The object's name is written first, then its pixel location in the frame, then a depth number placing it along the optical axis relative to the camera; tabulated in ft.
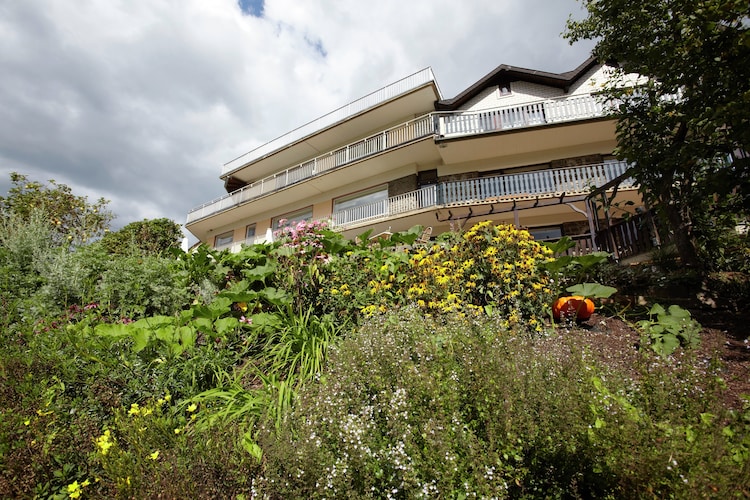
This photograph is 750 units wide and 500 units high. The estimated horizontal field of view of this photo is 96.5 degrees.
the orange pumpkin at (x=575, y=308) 11.16
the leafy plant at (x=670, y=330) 8.70
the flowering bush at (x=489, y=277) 11.16
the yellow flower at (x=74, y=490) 5.27
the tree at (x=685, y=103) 9.32
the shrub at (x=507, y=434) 3.82
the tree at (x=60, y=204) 43.29
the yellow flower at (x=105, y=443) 5.46
